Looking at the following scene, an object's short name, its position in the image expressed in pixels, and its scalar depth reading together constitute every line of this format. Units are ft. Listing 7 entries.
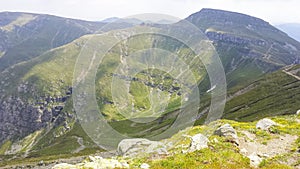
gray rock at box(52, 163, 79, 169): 86.99
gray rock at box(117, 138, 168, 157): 108.14
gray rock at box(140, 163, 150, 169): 85.79
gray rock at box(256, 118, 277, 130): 138.40
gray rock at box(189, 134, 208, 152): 98.58
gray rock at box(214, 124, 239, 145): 111.18
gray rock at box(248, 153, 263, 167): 87.45
